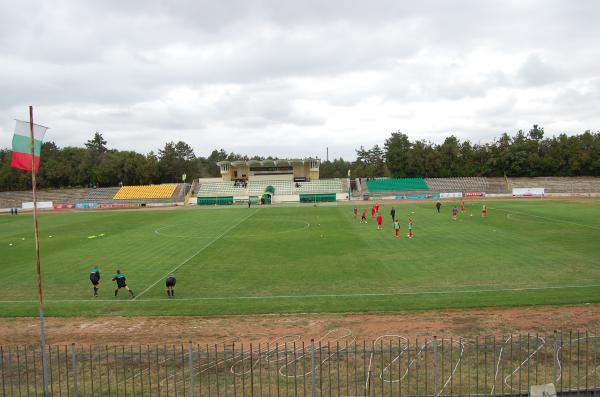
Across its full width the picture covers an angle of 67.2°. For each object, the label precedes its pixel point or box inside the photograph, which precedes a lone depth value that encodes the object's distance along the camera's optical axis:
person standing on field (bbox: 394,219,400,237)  32.38
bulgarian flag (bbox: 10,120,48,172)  11.93
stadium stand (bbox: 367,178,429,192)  85.64
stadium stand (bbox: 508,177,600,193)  81.06
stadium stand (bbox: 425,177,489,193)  85.56
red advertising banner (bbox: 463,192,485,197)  80.31
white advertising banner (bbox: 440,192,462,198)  79.97
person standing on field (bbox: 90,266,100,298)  19.16
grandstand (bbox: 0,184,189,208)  81.75
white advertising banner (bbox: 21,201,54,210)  79.00
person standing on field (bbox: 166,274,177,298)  18.66
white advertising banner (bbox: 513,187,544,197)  77.24
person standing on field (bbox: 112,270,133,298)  18.98
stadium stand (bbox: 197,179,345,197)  83.81
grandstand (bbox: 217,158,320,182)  90.94
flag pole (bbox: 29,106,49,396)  10.04
